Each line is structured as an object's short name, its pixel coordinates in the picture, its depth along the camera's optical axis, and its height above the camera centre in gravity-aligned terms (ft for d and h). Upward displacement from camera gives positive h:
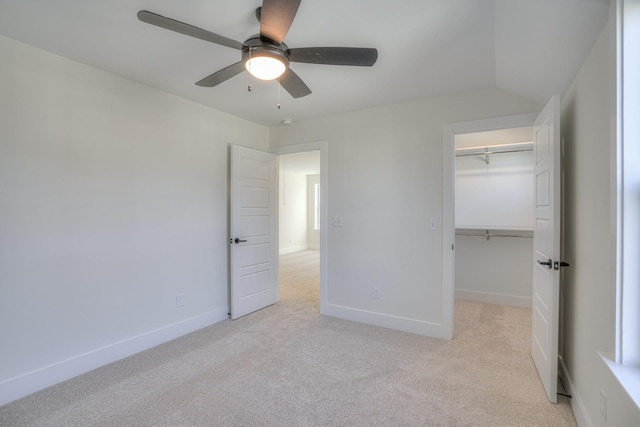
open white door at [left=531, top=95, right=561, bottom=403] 6.35 -0.78
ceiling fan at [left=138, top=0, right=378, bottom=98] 4.36 +2.89
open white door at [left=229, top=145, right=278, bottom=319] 11.39 -0.81
